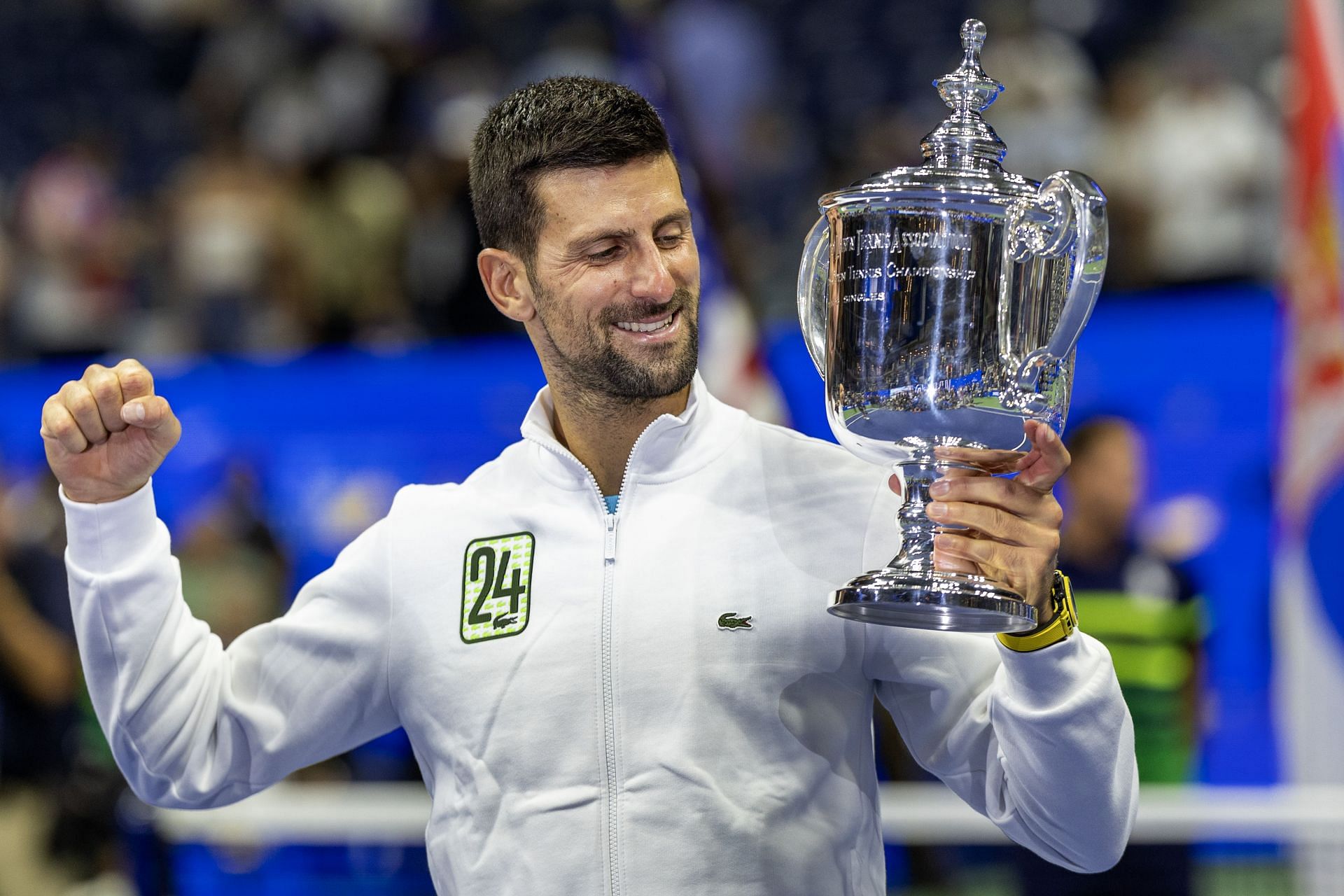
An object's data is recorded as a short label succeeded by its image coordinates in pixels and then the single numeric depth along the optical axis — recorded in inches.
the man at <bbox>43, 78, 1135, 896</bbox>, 212.5
